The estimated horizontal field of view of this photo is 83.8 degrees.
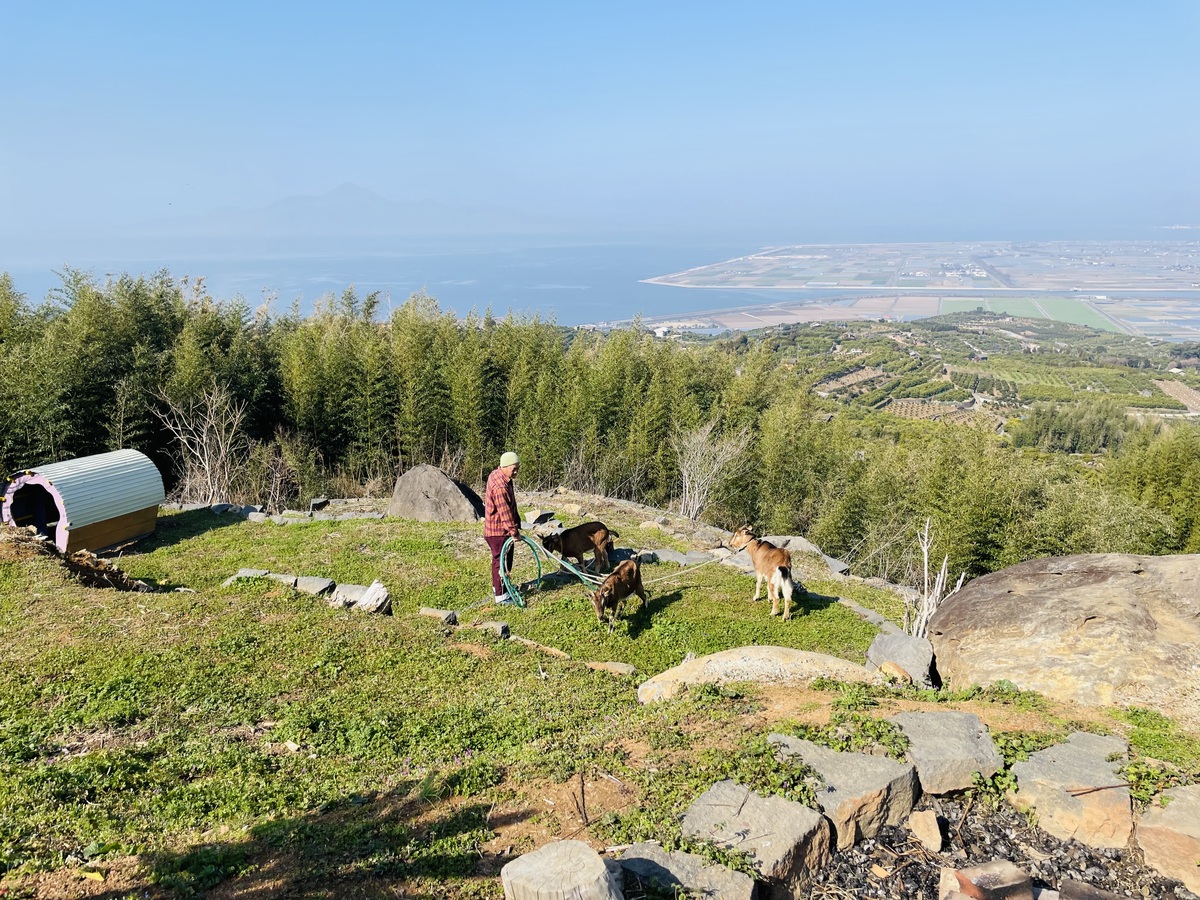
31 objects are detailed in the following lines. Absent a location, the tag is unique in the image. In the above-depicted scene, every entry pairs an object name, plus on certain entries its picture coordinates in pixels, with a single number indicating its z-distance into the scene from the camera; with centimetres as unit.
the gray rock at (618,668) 640
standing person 798
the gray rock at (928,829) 376
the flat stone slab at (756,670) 573
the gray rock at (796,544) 1398
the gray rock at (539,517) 1327
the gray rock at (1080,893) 325
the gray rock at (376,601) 779
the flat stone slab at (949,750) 410
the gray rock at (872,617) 867
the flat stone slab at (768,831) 339
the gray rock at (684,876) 313
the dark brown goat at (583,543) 927
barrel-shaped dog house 1011
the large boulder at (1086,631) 551
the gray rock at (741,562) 1091
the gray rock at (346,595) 790
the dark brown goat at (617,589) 769
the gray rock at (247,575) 850
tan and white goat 846
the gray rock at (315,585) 812
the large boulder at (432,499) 1342
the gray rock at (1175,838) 341
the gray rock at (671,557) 1116
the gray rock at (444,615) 750
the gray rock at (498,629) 707
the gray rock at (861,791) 376
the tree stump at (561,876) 257
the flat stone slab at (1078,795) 373
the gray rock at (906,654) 632
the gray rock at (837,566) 1299
